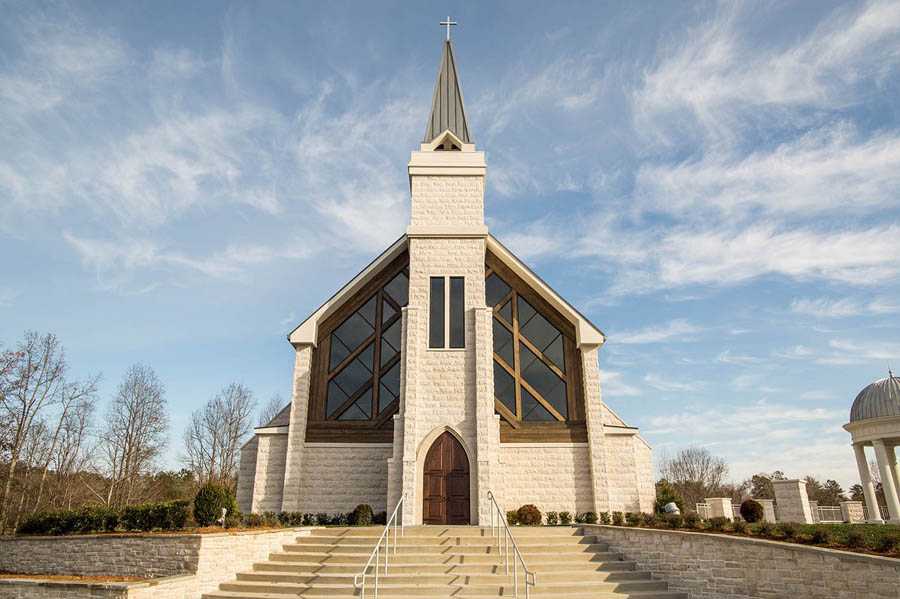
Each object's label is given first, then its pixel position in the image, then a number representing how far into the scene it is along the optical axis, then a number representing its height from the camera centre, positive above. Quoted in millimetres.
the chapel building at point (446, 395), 17578 +3483
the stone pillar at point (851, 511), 19906 -164
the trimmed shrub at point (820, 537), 9898 -514
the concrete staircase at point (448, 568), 10961 -1287
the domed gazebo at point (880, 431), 21245 +2734
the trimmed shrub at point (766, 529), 10847 -431
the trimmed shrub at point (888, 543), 8758 -548
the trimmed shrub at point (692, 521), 12500 -324
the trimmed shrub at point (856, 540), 9289 -527
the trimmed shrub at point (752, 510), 13508 -97
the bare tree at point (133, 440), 32688 +3550
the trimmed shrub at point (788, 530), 10359 -418
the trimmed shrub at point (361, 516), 17156 -334
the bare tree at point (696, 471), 59781 +3631
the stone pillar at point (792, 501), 14883 +125
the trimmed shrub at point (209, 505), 12641 -23
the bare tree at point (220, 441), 41188 +4403
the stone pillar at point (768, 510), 16550 -116
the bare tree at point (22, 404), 23875 +4181
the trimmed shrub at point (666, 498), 22959 +310
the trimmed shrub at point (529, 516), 17141 -316
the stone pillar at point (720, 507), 16969 -39
